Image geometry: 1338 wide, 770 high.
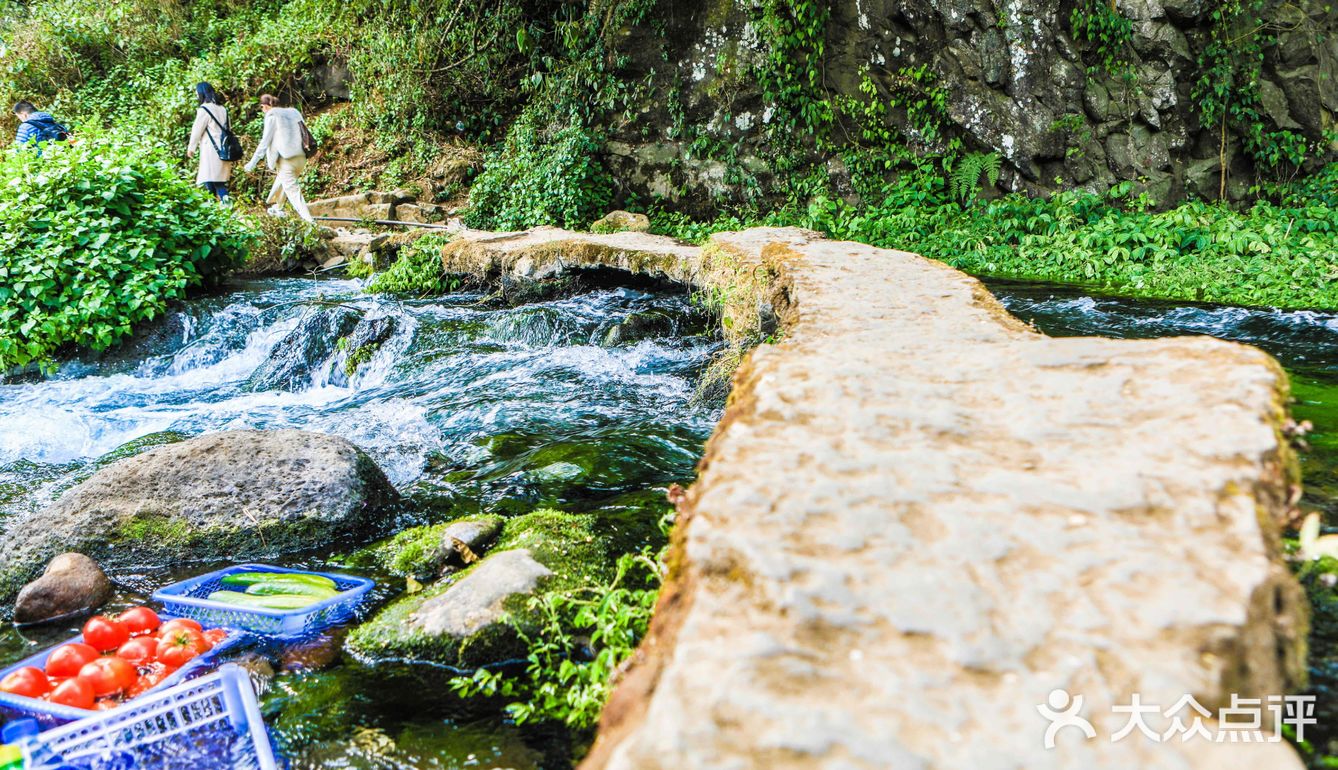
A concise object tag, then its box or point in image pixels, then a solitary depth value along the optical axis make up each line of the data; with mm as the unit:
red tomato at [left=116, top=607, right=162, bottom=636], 2965
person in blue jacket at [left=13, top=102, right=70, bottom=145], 10422
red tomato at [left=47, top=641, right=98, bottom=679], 2695
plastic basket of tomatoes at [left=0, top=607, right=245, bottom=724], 2520
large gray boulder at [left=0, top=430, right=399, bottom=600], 3877
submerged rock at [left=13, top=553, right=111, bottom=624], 3338
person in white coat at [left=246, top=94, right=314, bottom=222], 11680
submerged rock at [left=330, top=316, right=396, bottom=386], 7168
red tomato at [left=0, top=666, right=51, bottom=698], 2572
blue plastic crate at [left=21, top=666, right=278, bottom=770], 2254
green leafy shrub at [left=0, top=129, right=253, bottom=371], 7160
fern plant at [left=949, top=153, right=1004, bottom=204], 10617
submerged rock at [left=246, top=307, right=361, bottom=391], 7191
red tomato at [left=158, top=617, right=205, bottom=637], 2875
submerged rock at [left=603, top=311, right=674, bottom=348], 7316
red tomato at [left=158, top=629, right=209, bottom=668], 2783
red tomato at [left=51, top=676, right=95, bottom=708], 2513
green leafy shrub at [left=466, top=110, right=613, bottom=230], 11727
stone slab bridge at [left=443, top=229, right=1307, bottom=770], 1188
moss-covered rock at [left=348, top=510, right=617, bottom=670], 2889
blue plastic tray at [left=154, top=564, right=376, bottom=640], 3062
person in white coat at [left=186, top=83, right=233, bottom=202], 11016
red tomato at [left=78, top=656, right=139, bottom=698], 2566
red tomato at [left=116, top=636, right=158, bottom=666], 2734
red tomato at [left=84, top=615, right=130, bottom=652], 2844
